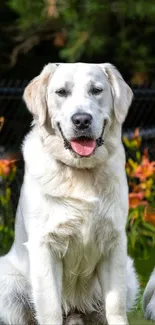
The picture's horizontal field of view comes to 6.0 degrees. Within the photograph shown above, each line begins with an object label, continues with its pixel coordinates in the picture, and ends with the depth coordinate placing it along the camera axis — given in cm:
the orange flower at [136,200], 1234
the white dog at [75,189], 823
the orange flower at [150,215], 1227
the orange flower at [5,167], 1225
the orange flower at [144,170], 1224
